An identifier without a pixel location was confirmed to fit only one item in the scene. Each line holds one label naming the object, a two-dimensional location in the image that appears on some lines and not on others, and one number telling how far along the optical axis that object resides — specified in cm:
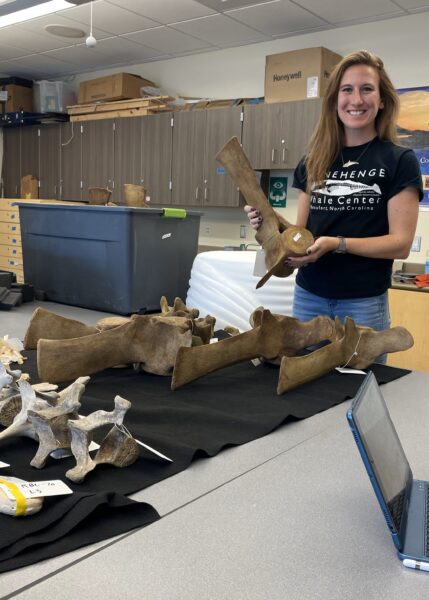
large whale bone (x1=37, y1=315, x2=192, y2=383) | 96
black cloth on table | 57
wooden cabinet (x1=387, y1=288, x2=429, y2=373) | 326
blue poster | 385
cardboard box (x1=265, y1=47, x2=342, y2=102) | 400
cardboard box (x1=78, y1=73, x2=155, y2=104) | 515
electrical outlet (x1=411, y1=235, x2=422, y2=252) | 393
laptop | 58
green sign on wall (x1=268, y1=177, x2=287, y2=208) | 463
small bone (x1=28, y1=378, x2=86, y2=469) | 71
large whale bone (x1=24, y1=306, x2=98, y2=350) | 111
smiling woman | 143
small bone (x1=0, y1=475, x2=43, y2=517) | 58
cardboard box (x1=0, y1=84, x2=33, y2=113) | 612
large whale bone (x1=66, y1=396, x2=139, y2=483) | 70
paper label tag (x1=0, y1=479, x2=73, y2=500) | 60
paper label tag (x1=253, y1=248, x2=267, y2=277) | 133
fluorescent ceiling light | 395
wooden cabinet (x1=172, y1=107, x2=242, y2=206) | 461
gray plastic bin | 192
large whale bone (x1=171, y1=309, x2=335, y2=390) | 101
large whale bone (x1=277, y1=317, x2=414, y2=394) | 104
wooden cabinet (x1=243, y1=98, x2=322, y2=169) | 411
